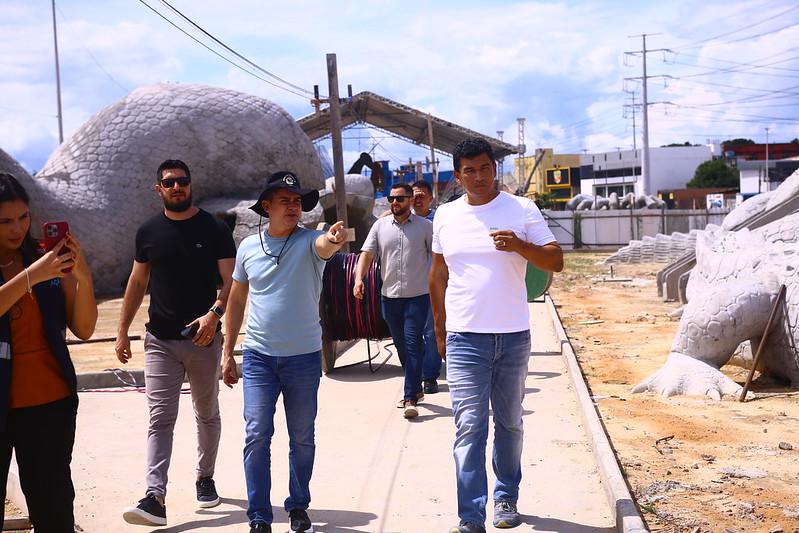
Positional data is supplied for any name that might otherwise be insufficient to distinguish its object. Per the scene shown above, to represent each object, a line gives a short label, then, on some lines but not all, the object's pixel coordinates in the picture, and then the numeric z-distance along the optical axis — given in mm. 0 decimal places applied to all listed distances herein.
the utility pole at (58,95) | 40719
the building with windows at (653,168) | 81250
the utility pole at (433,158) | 31434
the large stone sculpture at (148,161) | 22500
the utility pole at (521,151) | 44594
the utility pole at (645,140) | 58094
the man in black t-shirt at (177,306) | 5098
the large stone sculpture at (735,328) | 7871
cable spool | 9570
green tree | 74125
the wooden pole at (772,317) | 7797
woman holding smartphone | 3648
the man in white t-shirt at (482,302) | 4457
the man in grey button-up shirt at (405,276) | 7859
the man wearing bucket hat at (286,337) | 4672
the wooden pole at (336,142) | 17266
